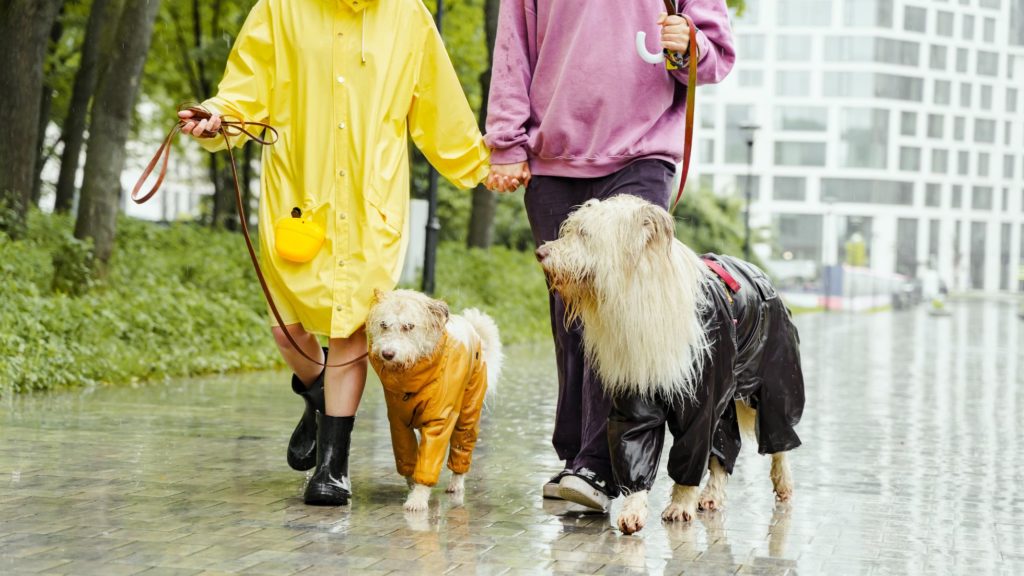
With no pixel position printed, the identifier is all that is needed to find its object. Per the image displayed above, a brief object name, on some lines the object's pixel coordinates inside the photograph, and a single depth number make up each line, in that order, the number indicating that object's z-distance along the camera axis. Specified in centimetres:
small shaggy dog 523
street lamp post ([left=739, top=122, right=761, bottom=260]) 3903
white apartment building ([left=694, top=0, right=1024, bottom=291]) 11662
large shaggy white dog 477
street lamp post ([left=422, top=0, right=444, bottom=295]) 1812
